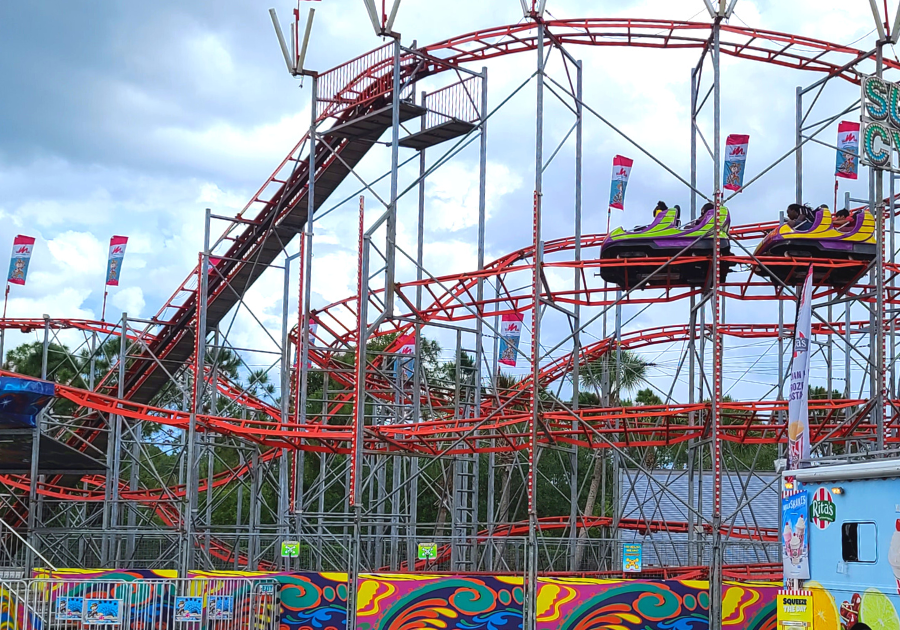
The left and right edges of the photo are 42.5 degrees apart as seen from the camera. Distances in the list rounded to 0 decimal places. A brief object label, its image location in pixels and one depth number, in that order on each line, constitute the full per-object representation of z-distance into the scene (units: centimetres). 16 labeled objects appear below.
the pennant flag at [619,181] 2489
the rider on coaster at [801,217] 1848
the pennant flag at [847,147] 2353
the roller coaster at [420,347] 1806
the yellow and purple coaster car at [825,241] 1831
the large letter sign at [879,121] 1827
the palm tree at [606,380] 2315
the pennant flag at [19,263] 3114
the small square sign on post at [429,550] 1823
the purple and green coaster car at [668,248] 1789
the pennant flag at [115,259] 3023
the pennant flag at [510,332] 2964
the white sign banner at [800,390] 1349
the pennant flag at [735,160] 2376
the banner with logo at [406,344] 2778
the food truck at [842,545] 1123
